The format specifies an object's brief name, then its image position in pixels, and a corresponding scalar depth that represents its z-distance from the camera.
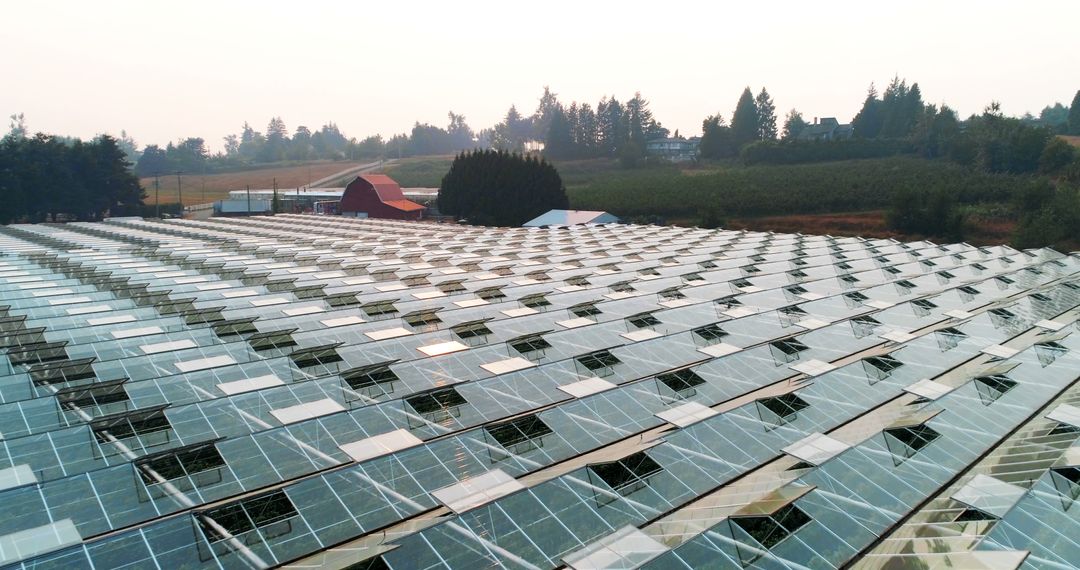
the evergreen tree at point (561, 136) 198.25
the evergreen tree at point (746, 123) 181.38
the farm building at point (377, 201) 116.19
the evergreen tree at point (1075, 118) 162.00
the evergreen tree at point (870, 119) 184.62
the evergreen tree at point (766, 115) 187.50
